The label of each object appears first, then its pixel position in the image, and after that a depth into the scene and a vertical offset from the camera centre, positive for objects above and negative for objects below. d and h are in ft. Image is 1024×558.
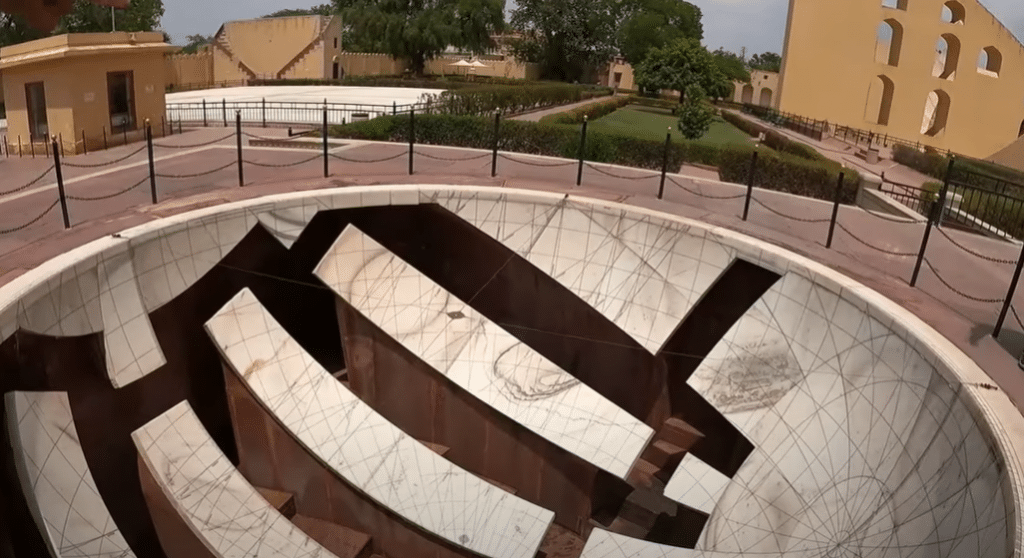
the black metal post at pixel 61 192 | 28.20 -5.46
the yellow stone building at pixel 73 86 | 44.62 -2.75
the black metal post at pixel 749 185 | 35.00 -4.44
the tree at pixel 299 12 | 232.30 +12.75
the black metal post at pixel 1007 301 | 23.15 -5.83
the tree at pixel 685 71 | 114.83 +1.50
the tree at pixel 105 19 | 112.27 +3.52
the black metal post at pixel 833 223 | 31.40 -5.34
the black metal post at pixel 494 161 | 41.09 -4.82
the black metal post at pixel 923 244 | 28.27 -5.19
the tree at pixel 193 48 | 130.52 -0.01
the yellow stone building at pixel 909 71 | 93.91 +3.00
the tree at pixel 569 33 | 160.86 +8.26
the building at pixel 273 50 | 124.98 +0.45
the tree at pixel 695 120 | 68.03 -3.27
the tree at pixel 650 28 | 165.68 +11.09
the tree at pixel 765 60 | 305.12 +11.01
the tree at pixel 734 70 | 157.58 +3.03
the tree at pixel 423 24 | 130.62 +6.51
